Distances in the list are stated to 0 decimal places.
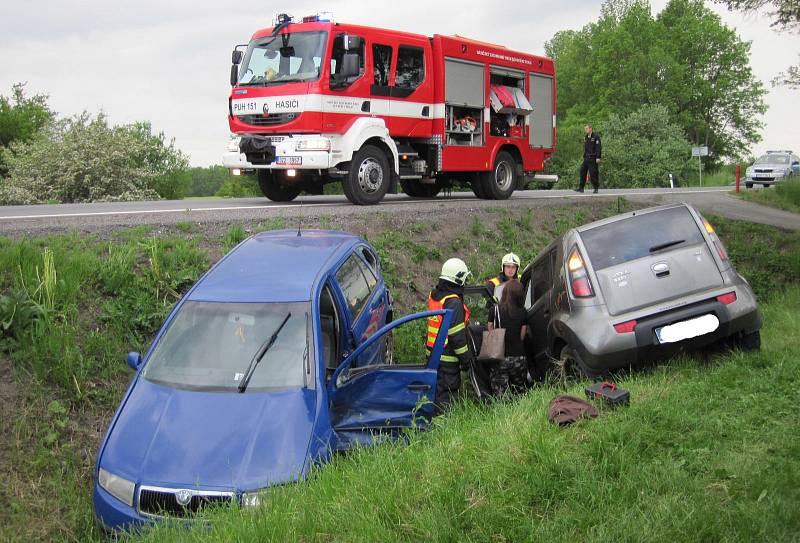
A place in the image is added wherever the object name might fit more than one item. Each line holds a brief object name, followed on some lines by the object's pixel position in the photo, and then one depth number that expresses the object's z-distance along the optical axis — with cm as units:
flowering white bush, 3022
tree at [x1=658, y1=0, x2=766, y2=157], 6725
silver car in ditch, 634
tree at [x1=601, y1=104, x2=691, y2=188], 4466
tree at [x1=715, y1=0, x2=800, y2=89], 1446
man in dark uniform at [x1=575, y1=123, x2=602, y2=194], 2088
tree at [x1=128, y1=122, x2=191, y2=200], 3969
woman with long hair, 751
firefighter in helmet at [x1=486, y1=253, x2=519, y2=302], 869
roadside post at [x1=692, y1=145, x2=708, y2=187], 4133
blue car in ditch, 497
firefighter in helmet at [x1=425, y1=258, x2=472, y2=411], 677
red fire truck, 1379
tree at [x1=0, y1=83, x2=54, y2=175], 4753
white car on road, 3741
